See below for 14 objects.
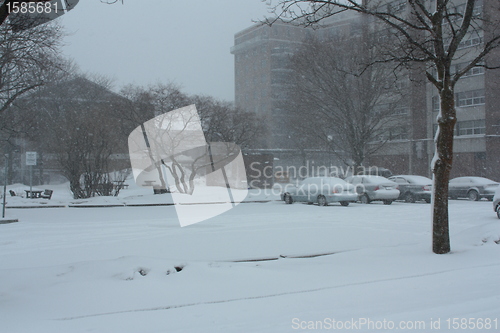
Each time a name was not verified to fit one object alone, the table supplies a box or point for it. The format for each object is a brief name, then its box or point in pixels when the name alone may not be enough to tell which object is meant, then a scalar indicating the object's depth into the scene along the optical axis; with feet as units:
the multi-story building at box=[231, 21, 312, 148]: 242.78
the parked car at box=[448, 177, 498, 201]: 77.82
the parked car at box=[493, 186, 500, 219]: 44.40
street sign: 67.15
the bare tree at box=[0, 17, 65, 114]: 44.67
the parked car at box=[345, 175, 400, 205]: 72.13
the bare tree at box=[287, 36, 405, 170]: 92.27
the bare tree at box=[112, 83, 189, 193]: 83.61
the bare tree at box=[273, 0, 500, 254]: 28.30
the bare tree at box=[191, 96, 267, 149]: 92.22
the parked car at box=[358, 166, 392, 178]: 119.26
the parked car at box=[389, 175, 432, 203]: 76.69
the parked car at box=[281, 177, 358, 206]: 67.31
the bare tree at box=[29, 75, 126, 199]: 79.36
